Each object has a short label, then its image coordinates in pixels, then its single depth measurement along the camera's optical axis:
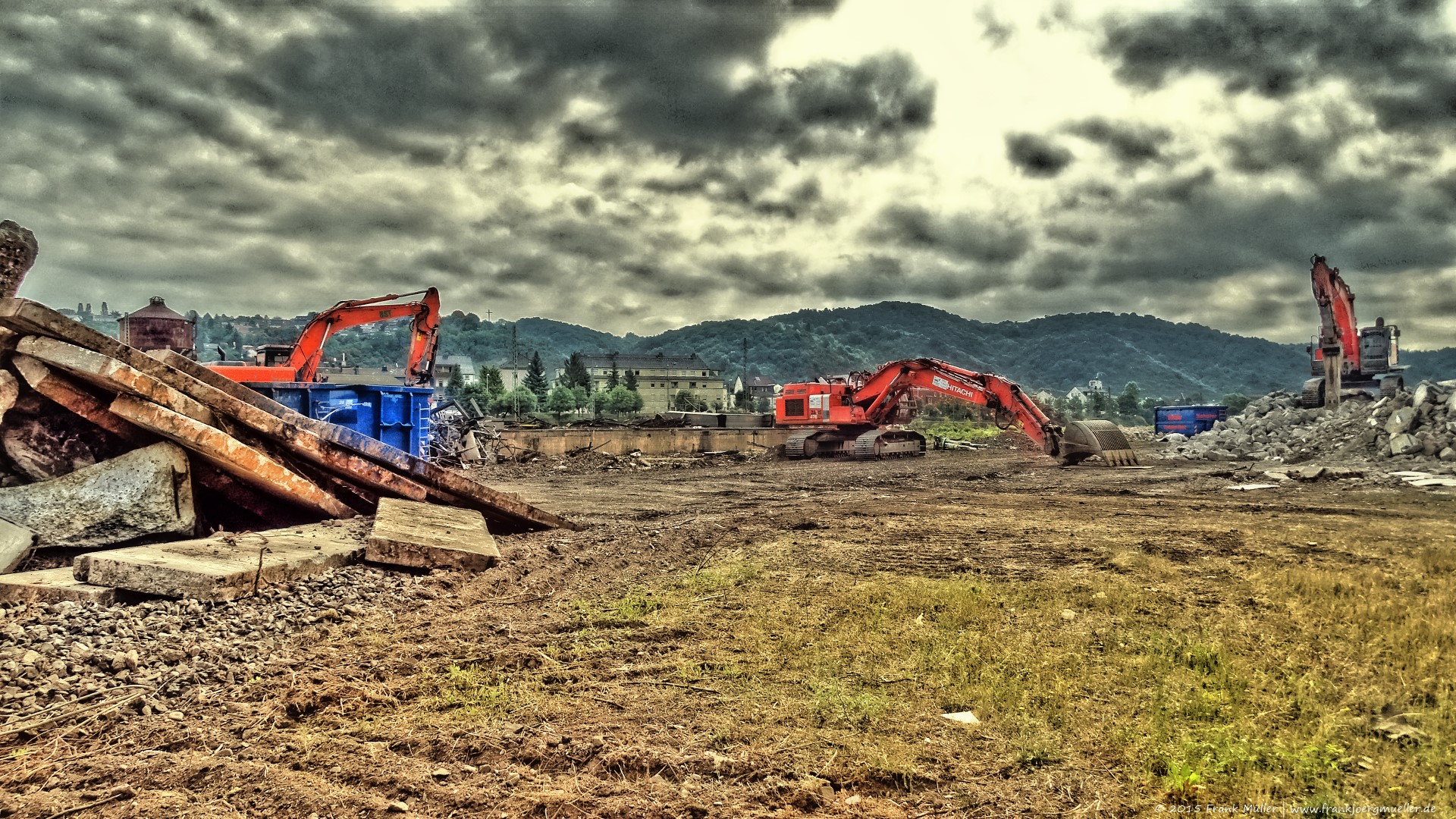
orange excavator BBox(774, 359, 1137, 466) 18.73
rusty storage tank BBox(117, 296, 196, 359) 39.09
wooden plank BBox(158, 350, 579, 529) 7.38
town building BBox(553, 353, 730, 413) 108.50
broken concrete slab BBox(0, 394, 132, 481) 6.00
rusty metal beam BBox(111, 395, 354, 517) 6.03
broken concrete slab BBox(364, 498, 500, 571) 5.91
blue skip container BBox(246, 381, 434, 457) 12.77
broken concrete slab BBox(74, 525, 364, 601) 4.38
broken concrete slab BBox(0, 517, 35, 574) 4.89
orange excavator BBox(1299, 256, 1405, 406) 24.62
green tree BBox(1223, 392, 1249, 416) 63.12
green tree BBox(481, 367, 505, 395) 73.56
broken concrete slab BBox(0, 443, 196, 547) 5.43
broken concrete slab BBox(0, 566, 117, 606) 4.21
